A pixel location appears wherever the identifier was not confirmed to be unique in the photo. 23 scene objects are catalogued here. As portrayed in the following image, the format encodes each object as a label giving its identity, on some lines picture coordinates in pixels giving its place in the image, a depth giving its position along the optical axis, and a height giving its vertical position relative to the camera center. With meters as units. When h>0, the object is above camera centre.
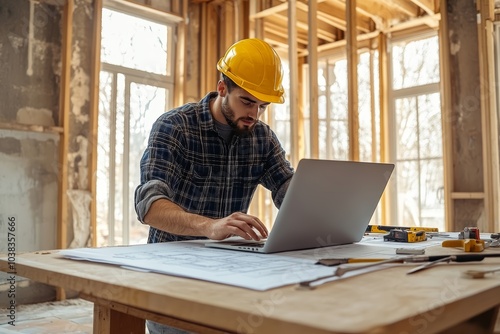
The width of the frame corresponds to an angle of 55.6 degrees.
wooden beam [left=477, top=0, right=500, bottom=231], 3.68 +0.59
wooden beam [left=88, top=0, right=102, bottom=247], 4.00 +0.60
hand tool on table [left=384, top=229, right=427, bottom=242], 1.47 -0.14
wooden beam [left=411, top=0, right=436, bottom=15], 4.46 +1.77
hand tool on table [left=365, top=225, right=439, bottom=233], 1.83 -0.15
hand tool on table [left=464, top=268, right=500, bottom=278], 0.80 -0.14
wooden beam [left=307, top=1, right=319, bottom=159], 4.13 +0.98
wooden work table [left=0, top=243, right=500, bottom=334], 0.55 -0.15
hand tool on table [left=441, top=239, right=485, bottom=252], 1.18 -0.14
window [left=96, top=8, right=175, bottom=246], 4.30 +0.78
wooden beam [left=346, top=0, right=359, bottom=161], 4.22 +0.88
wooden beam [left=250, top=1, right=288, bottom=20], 4.59 +1.80
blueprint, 0.78 -0.14
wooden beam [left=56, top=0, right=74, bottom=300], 3.79 +0.51
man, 1.65 +0.17
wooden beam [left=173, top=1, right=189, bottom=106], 4.80 +1.34
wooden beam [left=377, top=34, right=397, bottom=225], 5.20 +0.85
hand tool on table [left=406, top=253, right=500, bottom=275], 0.93 -0.14
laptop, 1.14 -0.04
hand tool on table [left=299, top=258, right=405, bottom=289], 0.71 -0.14
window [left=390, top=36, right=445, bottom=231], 4.88 +0.61
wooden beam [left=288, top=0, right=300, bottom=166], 4.30 +1.11
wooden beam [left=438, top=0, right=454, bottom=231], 3.90 +0.53
